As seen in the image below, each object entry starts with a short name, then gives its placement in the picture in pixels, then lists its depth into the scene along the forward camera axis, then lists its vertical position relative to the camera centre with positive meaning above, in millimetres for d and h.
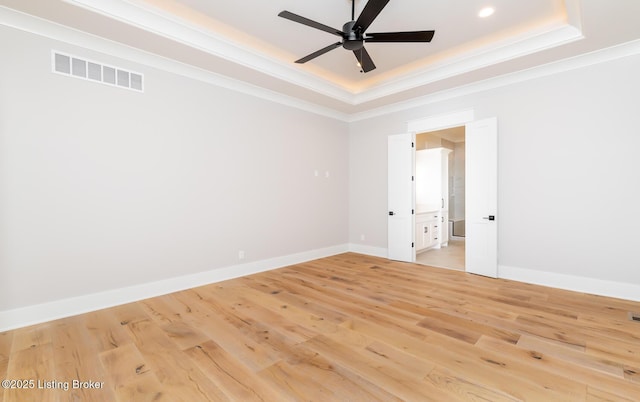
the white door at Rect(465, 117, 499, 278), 4285 -149
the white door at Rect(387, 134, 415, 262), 5316 -171
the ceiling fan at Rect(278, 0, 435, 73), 2391 +1461
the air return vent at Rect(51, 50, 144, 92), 2984 +1399
